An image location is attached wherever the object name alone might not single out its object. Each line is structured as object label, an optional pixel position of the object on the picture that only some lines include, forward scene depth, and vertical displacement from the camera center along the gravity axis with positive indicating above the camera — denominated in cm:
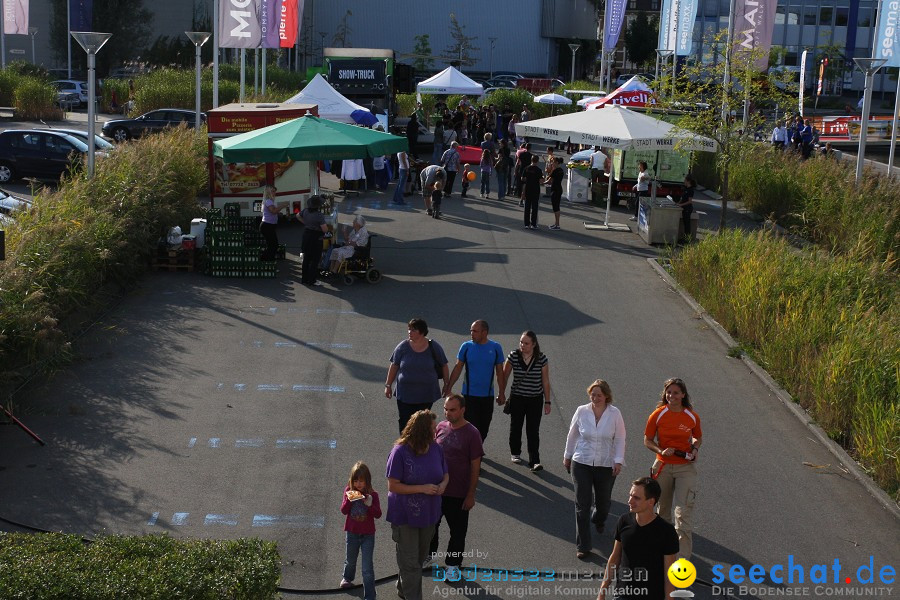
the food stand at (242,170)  2084 -191
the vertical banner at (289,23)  3347 +175
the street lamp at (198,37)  2702 +93
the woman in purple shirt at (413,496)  728 -290
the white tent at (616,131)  2117 -82
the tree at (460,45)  8438 +329
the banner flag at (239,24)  2888 +140
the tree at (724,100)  2038 -6
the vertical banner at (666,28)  4206 +280
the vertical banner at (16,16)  4441 +207
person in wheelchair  1734 -273
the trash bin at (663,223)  2153 -266
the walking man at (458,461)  799 -289
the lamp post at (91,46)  1712 +36
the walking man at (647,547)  634 -278
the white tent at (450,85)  4000 -1
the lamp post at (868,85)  2131 +41
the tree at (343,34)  8031 +355
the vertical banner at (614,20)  4638 +322
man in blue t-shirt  970 -268
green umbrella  1795 -114
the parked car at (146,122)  3666 -184
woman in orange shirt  850 -289
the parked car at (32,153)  2698 -230
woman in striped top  971 -282
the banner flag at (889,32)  2445 +174
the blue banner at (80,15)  5306 +270
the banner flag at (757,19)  2980 +232
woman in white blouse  838 -290
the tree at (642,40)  8938 +464
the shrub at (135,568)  628 -315
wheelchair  1745 -314
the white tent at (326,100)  2858 -59
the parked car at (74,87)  5144 -102
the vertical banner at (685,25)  3784 +261
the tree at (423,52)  7523 +244
